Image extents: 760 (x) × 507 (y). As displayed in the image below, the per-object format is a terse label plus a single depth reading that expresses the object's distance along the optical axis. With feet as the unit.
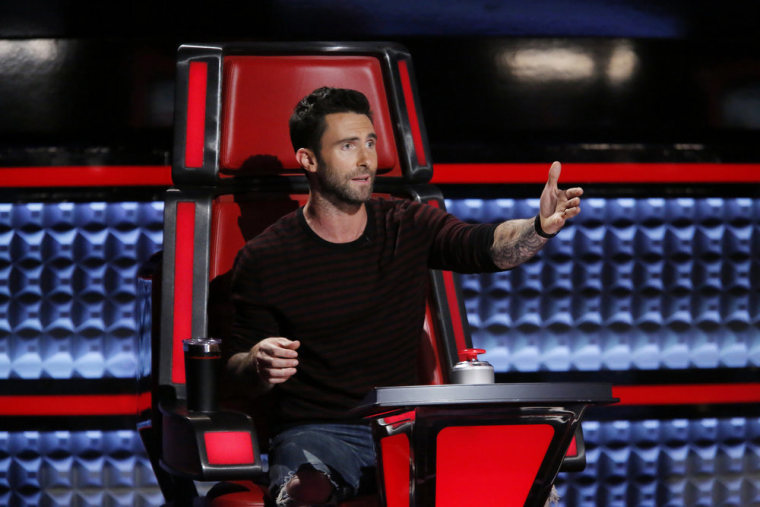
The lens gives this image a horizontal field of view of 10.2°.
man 29.55
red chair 29.96
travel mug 29.08
